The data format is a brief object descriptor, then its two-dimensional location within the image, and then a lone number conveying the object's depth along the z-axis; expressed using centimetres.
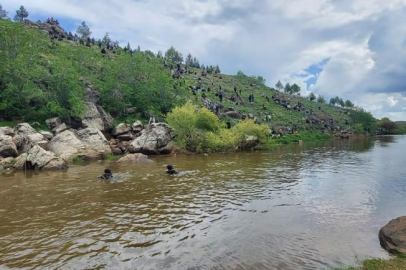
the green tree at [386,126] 16212
